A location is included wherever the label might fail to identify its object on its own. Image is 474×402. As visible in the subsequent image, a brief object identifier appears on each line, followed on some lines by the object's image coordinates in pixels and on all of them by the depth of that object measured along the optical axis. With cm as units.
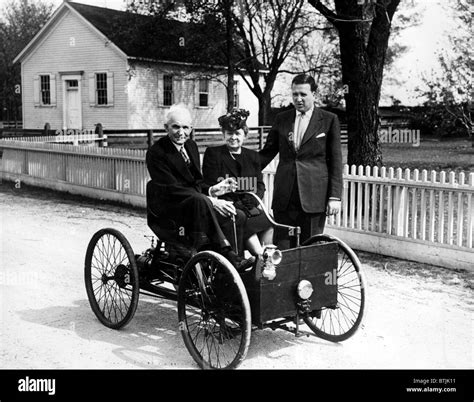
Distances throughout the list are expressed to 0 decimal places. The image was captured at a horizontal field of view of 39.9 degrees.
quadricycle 448
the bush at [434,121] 2045
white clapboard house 2998
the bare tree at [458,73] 1802
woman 536
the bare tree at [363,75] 1062
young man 576
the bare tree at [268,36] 3131
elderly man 502
